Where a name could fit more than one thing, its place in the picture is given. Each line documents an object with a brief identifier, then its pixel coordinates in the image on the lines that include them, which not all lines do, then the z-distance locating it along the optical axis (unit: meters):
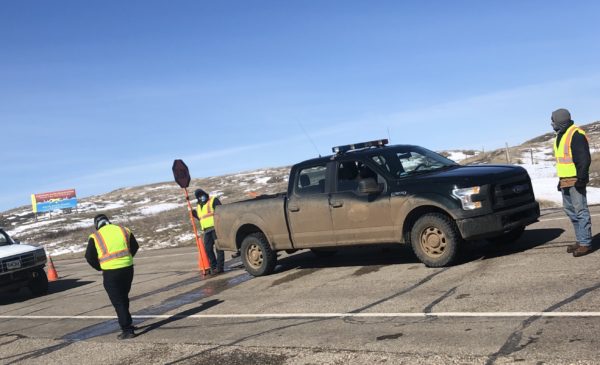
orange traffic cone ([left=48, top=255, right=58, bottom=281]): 17.27
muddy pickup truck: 8.37
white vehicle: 13.41
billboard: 73.47
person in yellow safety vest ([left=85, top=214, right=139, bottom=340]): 7.86
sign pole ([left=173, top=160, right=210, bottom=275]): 14.27
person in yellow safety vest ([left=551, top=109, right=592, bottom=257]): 7.67
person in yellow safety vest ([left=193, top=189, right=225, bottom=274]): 12.88
